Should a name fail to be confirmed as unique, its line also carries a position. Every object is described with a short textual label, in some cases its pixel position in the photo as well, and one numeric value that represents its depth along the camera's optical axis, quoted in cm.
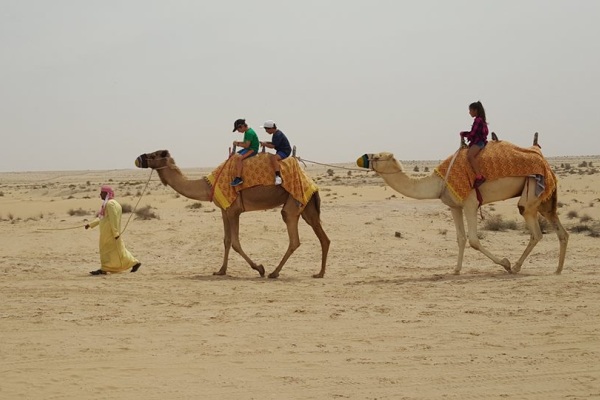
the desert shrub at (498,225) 1945
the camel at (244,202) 1262
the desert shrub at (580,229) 1892
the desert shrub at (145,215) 2094
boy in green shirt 1256
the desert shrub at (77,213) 2460
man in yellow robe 1271
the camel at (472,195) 1250
